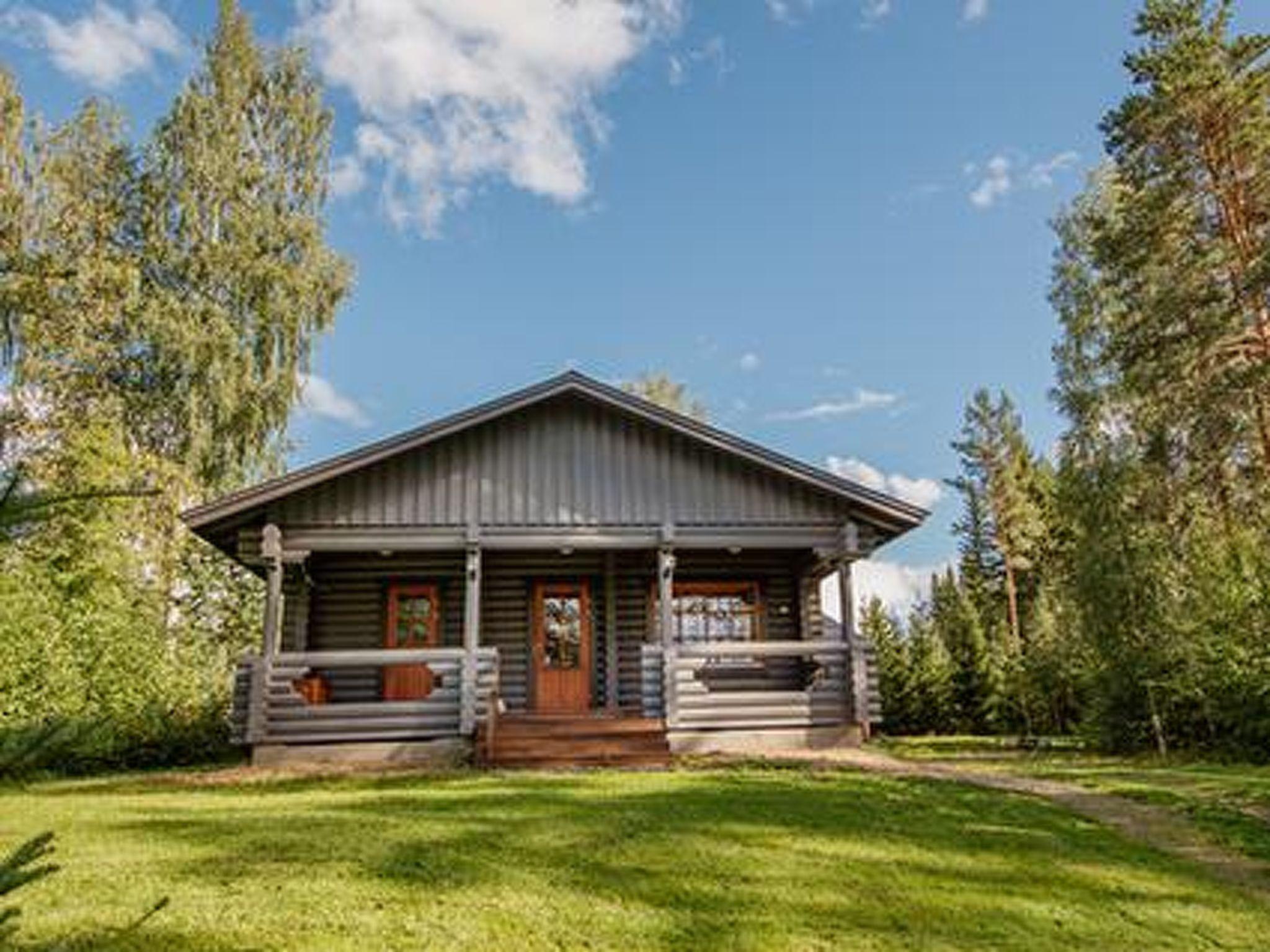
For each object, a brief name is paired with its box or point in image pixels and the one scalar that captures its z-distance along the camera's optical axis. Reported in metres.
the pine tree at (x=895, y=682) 24.72
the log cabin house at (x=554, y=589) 13.11
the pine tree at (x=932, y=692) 24.50
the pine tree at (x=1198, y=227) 17.30
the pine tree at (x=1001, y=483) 33.06
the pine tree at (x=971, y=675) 24.42
